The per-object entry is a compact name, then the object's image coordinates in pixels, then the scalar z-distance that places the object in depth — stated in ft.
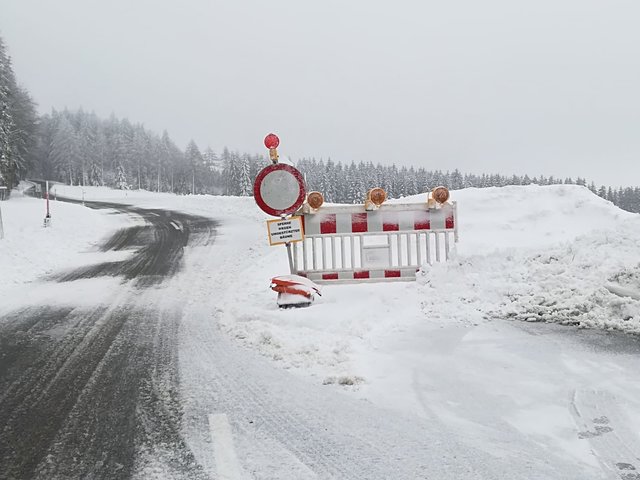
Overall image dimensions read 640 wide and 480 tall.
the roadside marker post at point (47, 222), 49.87
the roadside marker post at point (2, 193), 117.60
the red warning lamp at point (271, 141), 18.89
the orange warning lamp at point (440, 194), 21.33
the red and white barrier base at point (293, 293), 17.88
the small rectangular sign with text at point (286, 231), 19.66
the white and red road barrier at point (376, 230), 21.34
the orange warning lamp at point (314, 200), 20.99
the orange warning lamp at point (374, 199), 20.98
